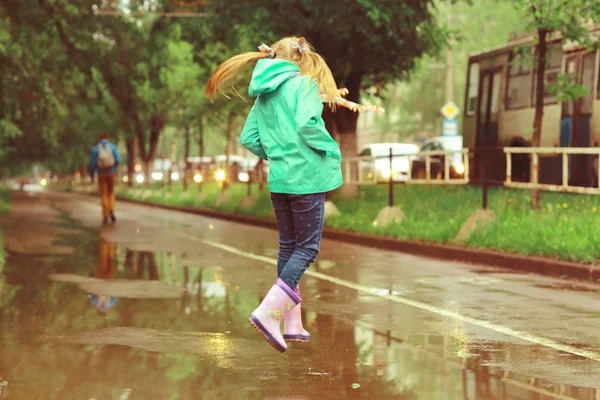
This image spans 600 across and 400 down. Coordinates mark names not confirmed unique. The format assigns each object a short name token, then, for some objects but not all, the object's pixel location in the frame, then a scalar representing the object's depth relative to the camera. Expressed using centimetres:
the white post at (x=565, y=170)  1535
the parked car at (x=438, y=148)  3273
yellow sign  3706
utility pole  4350
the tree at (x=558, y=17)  1753
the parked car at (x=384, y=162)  3500
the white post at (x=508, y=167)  1702
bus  2155
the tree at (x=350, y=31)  2172
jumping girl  655
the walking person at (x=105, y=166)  2417
